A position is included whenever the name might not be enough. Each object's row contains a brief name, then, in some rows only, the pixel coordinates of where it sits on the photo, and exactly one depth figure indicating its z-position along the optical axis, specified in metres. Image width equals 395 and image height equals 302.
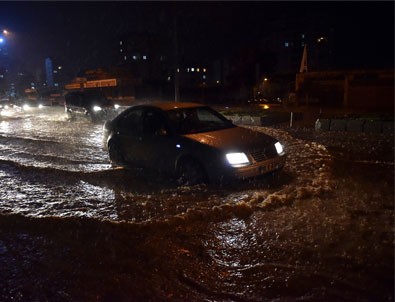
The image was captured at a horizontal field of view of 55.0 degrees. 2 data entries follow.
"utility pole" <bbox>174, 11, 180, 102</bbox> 18.02
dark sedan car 6.60
